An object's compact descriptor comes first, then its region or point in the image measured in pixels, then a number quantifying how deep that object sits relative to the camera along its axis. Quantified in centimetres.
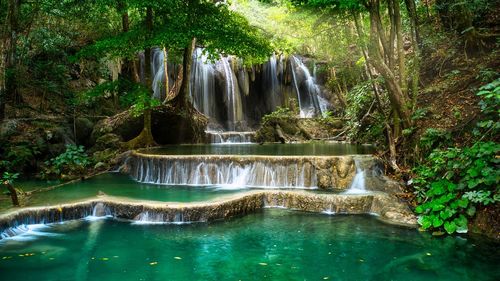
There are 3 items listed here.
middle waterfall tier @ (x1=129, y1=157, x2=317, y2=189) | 1009
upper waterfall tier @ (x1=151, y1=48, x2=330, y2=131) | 2220
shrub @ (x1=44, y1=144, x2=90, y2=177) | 1180
